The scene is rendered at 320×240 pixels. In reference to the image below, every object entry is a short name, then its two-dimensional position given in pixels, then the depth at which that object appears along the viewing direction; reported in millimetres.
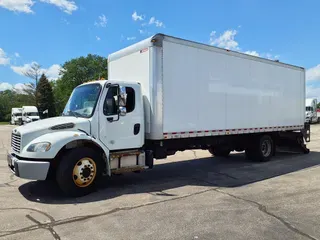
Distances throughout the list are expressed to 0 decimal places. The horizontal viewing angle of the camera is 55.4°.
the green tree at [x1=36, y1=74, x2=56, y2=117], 65625
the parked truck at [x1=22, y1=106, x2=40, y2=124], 43438
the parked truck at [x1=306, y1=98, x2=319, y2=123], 38931
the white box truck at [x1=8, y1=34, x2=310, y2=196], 6469
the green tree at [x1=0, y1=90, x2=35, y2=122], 65938
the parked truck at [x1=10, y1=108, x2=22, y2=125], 49594
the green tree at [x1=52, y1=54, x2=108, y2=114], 80000
